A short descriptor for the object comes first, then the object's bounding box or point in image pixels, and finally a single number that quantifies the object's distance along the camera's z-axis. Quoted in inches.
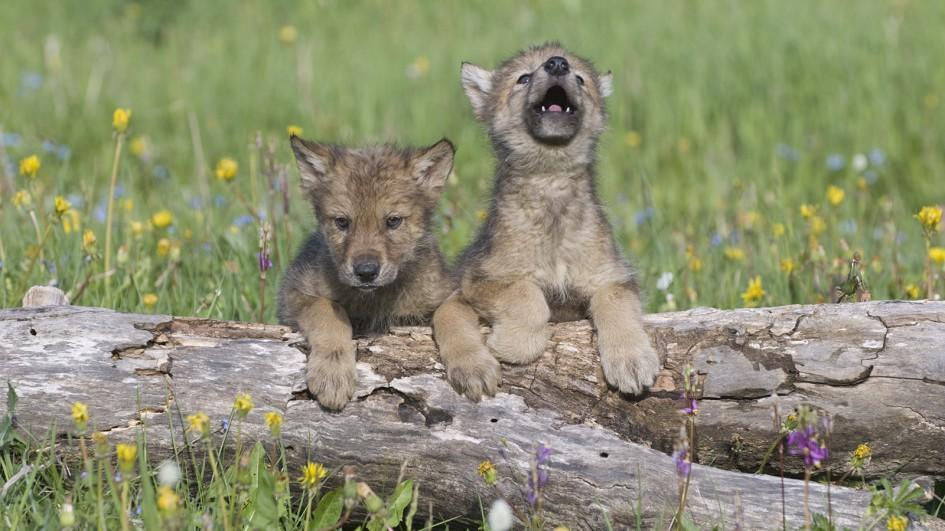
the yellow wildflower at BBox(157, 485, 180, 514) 213.5
